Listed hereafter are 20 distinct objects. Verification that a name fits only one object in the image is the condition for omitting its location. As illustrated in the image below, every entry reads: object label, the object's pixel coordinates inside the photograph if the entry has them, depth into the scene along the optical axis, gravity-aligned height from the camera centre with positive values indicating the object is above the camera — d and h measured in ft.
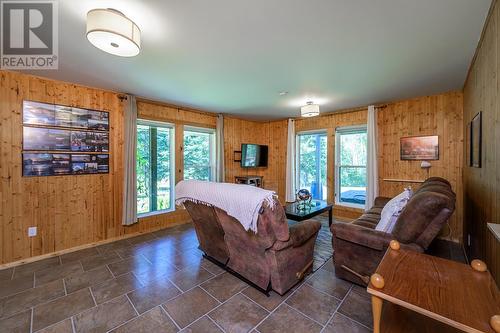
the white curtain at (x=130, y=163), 11.75 +0.12
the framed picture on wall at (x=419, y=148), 12.10 +1.07
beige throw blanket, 5.85 -1.01
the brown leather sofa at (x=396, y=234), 5.59 -2.12
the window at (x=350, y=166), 15.12 -0.02
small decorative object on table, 12.12 -1.89
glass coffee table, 10.55 -2.42
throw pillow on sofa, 6.93 -1.62
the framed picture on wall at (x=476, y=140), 6.78 +0.89
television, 18.15 +0.89
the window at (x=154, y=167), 13.15 -0.11
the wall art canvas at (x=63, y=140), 9.32 +1.19
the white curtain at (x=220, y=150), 16.30 +1.20
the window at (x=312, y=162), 17.51 +0.31
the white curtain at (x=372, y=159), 13.69 +0.45
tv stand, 17.95 -1.24
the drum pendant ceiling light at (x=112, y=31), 4.99 +3.25
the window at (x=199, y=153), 15.31 +0.91
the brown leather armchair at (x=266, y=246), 6.21 -2.68
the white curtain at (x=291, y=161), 18.24 +0.40
